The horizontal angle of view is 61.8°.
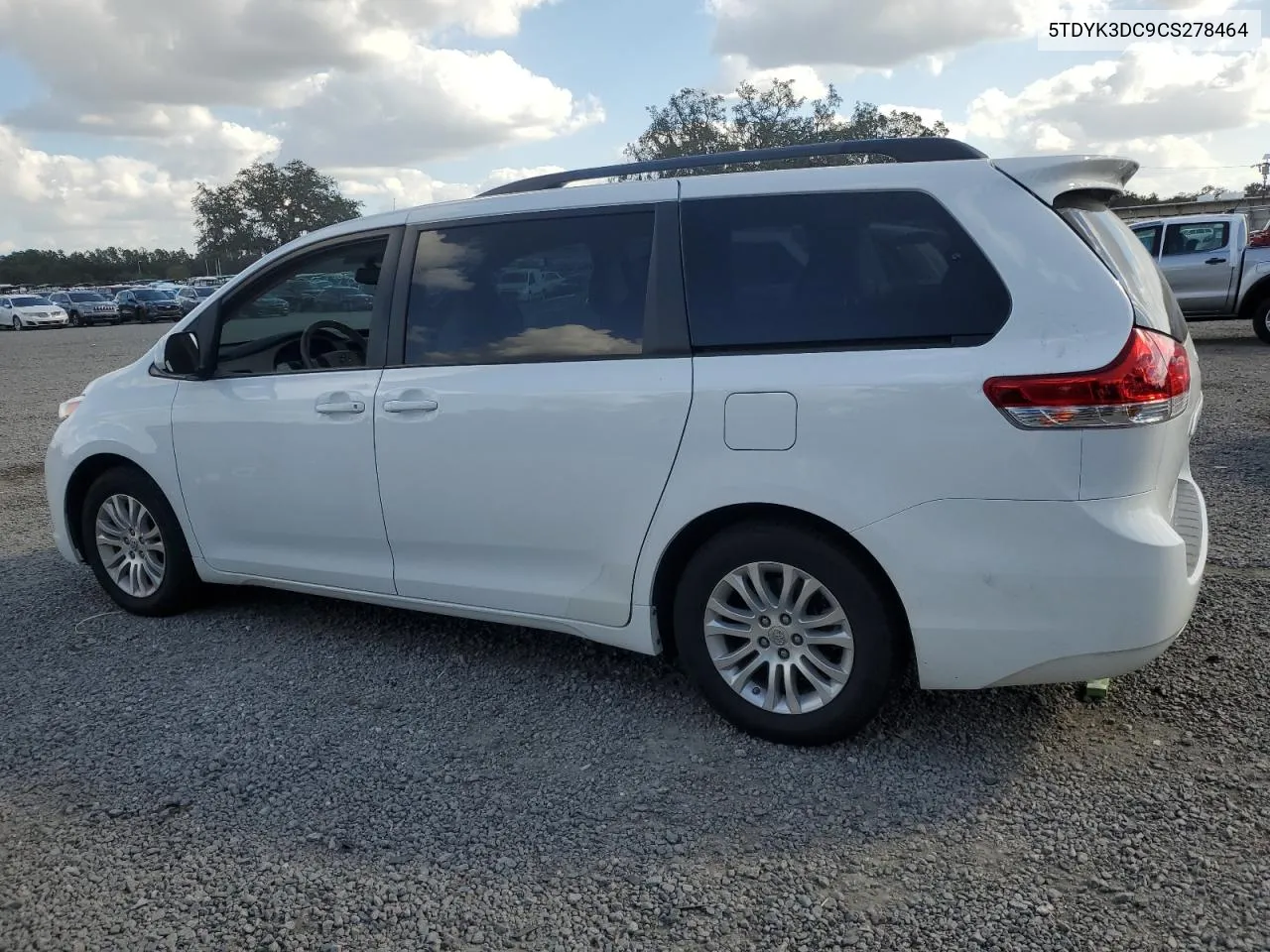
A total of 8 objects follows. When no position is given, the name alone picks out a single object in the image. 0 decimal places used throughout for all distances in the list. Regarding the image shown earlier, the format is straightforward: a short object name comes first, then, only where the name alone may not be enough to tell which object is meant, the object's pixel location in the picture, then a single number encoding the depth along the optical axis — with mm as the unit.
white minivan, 2965
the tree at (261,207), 98750
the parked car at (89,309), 43969
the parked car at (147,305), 44500
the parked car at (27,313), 42281
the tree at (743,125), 69250
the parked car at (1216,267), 14555
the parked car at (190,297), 45188
